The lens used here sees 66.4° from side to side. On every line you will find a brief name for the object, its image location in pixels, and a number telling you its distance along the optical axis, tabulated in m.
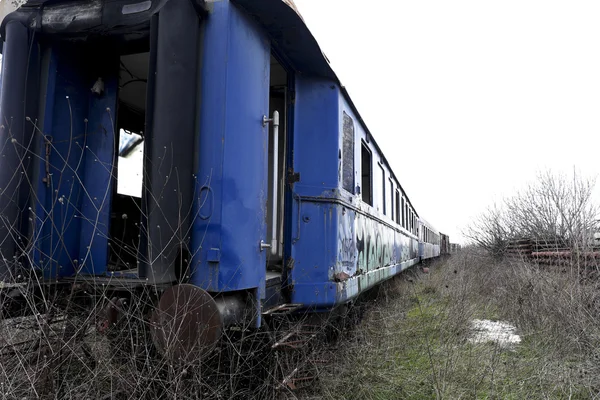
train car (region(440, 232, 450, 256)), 34.55
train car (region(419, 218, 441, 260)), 17.58
